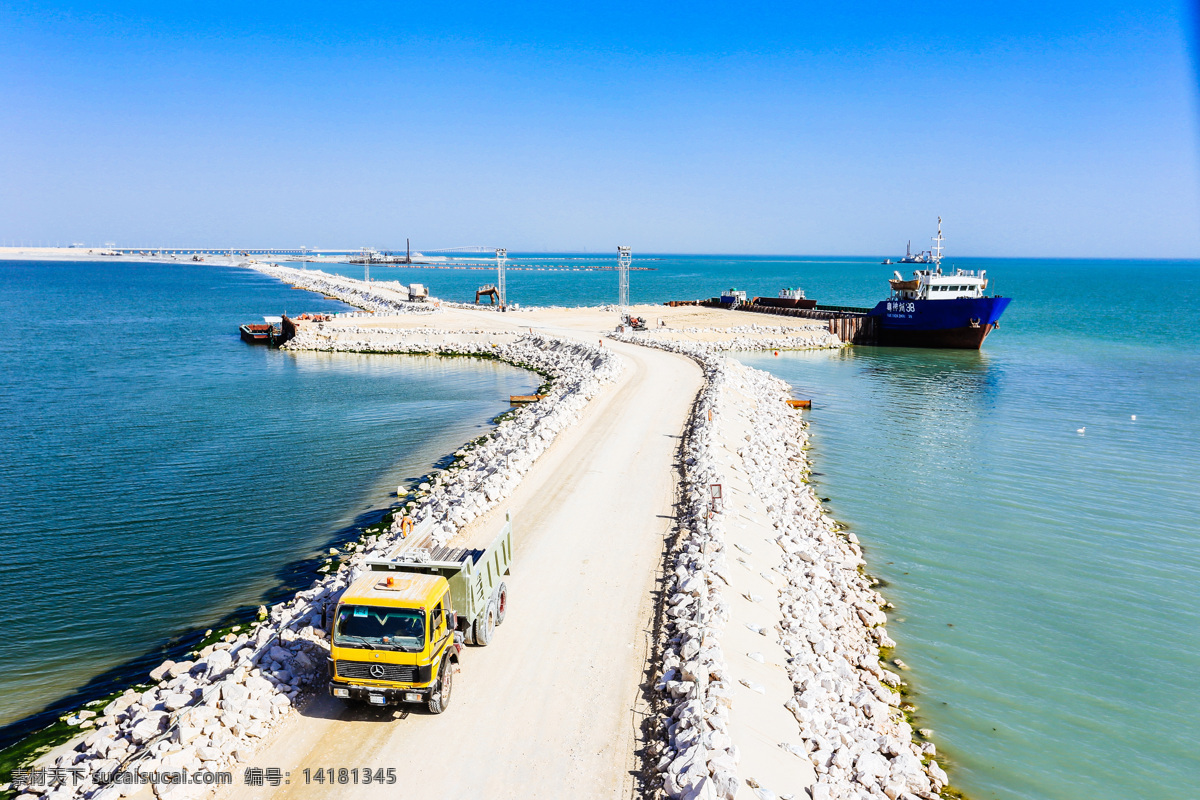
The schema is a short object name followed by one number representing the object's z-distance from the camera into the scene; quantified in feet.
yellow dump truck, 34.53
